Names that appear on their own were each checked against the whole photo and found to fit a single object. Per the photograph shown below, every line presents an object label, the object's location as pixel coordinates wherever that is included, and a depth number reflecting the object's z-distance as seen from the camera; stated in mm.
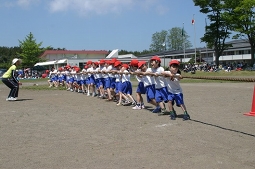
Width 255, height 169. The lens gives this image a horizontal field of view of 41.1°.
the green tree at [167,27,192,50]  132250
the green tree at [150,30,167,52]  132875
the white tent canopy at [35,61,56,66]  67781
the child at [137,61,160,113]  11070
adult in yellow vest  16156
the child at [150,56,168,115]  10516
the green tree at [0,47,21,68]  104688
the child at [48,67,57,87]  26453
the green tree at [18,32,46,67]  65938
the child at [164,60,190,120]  9352
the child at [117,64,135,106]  13172
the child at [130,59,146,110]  12000
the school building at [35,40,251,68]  64375
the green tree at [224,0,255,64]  46438
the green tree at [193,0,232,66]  50844
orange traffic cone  9609
